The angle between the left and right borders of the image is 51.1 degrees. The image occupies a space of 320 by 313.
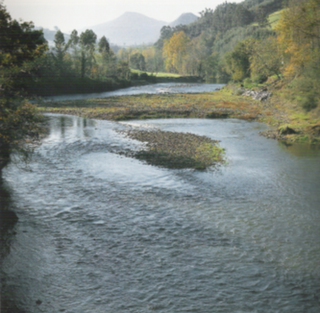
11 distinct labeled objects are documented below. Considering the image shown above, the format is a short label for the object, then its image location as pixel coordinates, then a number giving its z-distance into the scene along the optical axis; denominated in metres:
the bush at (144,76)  131.07
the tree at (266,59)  68.19
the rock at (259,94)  59.72
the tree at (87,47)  93.18
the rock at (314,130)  31.29
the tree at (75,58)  95.36
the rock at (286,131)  32.00
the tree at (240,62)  90.88
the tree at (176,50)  172.25
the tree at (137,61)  176.62
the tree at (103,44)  125.78
